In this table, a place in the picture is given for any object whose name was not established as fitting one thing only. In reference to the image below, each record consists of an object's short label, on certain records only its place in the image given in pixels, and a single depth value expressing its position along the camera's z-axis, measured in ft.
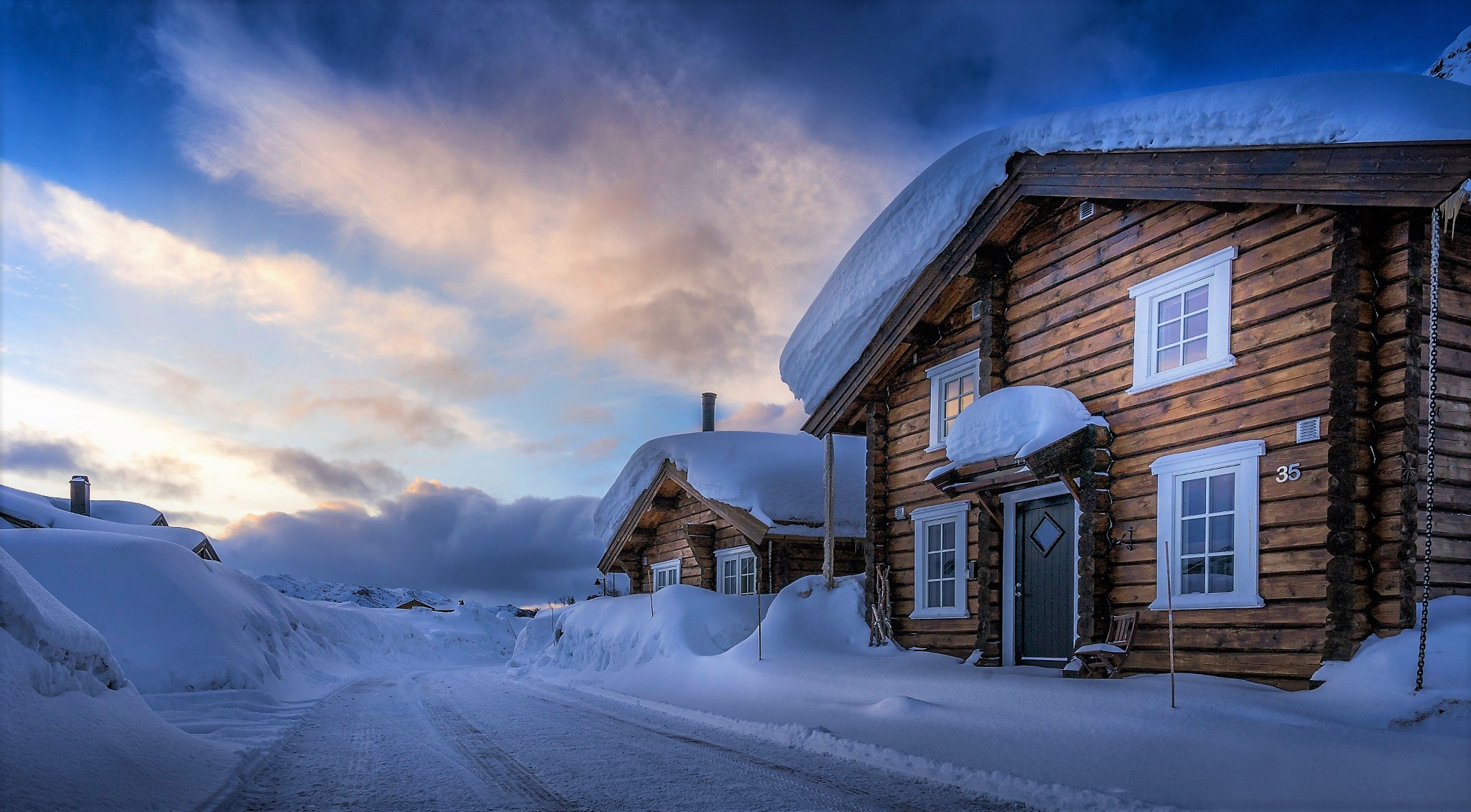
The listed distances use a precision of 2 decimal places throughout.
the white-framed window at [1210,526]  28.12
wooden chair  31.12
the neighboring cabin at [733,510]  61.11
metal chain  21.17
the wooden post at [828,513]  49.01
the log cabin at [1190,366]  24.67
